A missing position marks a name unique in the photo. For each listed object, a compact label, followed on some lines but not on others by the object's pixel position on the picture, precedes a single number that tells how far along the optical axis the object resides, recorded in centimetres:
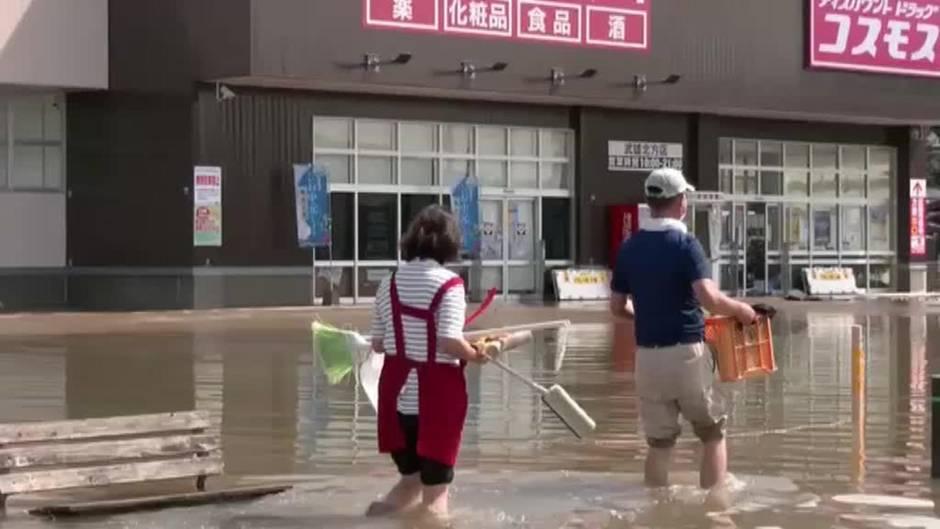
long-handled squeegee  955
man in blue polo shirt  905
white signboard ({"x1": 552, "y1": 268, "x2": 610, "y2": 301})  3512
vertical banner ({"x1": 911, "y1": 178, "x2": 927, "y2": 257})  4300
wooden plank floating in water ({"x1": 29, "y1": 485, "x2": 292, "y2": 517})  895
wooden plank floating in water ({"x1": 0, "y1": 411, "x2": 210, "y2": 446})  908
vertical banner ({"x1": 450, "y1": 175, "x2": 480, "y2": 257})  3394
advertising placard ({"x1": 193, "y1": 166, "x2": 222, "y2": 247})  3045
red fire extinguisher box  3588
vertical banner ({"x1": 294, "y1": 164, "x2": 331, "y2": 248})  3142
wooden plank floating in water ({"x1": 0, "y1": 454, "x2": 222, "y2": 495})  902
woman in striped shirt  823
